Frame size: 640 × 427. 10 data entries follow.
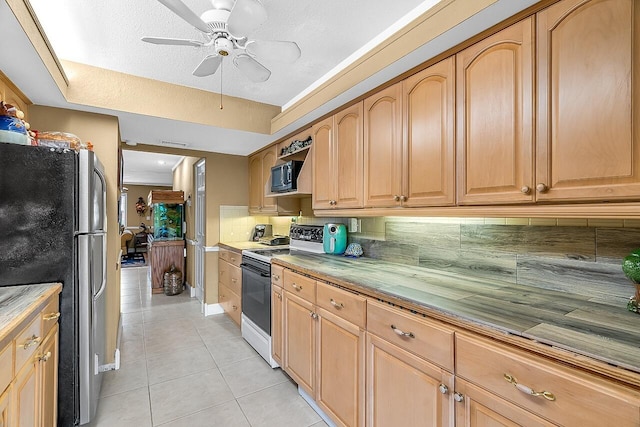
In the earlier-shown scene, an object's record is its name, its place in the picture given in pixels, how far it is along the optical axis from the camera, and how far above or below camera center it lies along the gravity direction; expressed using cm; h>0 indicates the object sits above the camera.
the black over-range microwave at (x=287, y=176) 298 +40
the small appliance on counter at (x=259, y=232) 419 -25
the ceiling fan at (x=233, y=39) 133 +90
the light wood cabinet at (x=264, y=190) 352 +32
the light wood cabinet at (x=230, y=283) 335 -84
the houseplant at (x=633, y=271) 109 -21
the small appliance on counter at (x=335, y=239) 270 -23
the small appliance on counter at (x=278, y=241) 358 -33
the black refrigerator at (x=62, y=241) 151 -13
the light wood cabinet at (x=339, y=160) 221 +43
